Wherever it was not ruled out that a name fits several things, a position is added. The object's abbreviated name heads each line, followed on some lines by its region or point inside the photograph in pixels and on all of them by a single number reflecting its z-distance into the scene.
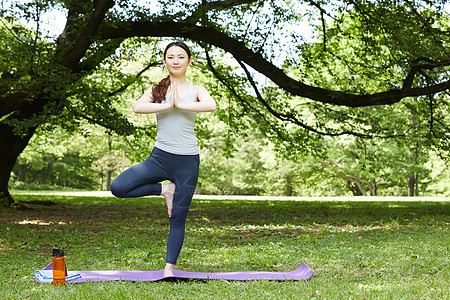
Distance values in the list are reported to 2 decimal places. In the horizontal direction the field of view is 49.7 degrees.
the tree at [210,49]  11.08
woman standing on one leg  4.96
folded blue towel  5.17
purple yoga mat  5.20
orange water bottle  4.80
